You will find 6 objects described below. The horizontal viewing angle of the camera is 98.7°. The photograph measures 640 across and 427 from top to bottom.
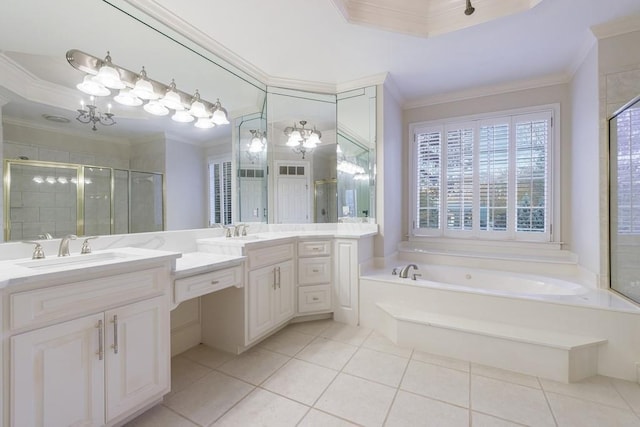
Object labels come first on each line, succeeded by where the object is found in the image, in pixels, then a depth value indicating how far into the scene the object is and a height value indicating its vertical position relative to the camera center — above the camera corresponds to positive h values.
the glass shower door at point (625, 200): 2.03 +0.09
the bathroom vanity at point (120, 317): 1.07 -0.54
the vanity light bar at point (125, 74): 1.60 +0.92
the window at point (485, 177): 3.04 +0.43
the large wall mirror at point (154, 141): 1.46 +0.56
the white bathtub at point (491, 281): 2.37 -0.67
